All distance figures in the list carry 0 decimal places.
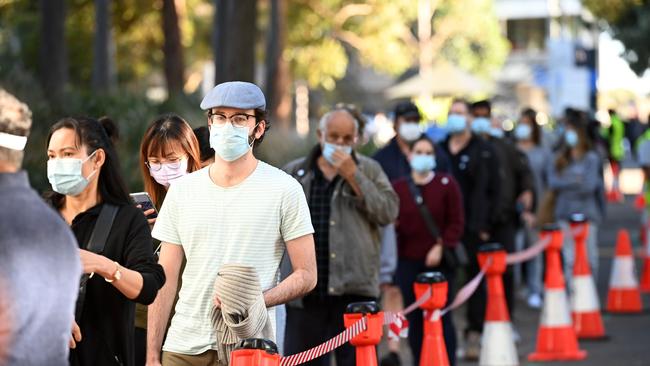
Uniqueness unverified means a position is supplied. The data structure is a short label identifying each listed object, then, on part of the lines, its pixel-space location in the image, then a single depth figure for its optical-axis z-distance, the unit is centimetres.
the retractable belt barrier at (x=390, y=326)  686
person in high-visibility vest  3469
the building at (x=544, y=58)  3516
